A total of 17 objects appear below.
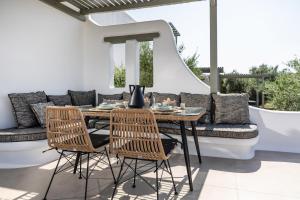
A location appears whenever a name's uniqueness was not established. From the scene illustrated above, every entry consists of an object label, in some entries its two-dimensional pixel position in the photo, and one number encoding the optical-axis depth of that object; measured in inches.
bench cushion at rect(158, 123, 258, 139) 132.4
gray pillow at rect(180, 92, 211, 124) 160.4
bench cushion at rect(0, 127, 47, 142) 126.3
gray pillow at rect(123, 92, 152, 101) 191.8
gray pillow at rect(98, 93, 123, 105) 197.0
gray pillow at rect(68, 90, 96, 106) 194.8
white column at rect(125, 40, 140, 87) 204.5
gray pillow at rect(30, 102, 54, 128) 145.7
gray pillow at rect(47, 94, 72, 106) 172.0
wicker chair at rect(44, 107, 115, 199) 87.7
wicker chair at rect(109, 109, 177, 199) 79.3
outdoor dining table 93.4
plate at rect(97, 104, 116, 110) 110.5
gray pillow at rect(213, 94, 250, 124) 151.2
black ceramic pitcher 105.8
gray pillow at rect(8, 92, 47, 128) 145.1
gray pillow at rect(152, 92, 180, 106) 175.0
